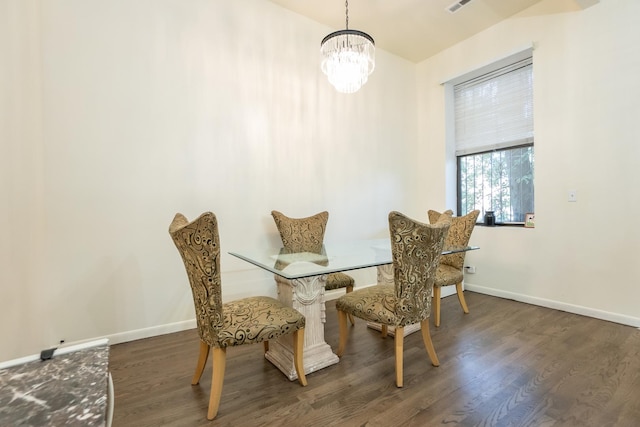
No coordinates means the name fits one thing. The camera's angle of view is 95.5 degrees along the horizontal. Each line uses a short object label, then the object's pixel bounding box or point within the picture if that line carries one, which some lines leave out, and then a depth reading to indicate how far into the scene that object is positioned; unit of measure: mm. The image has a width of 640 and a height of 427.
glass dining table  1876
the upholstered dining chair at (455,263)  2730
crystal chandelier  2309
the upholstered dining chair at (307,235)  2736
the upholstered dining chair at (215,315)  1407
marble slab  607
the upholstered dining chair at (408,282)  1670
